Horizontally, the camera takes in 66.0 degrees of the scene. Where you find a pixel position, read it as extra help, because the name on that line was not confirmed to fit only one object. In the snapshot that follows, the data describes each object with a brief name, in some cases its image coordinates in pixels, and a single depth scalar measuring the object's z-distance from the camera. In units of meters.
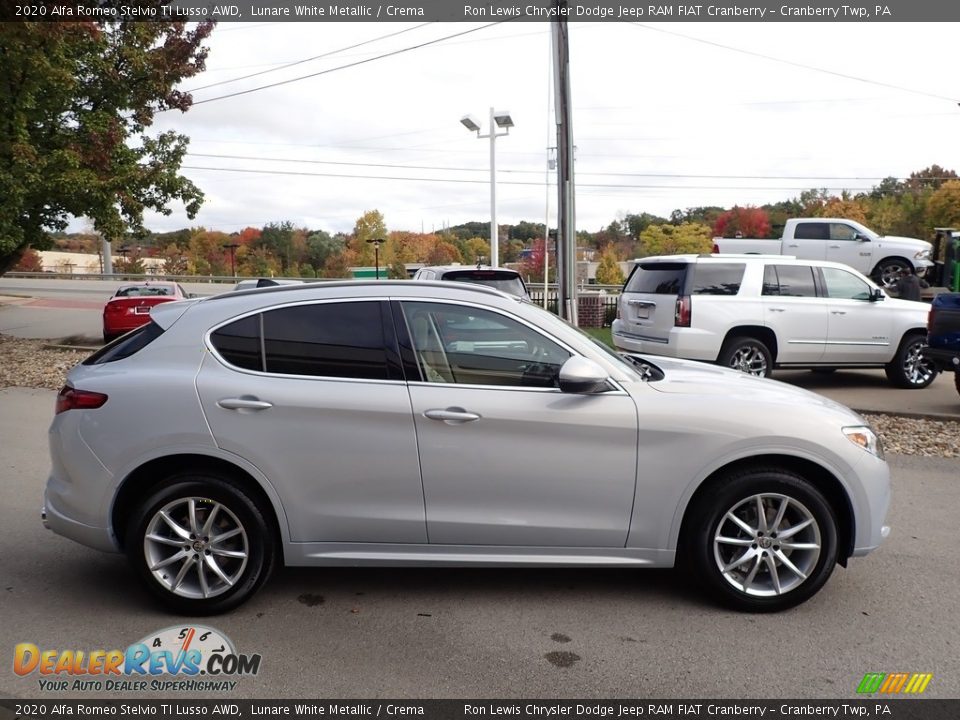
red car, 16.94
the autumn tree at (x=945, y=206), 51.28
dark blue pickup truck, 8.82
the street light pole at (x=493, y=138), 29.94
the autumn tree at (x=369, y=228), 75.69
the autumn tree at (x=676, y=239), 71.60
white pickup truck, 19.39
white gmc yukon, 10.32
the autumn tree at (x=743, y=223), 69.75
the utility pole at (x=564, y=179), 11.99
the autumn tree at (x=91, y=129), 13.66
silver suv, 3.75
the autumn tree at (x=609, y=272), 64.81
